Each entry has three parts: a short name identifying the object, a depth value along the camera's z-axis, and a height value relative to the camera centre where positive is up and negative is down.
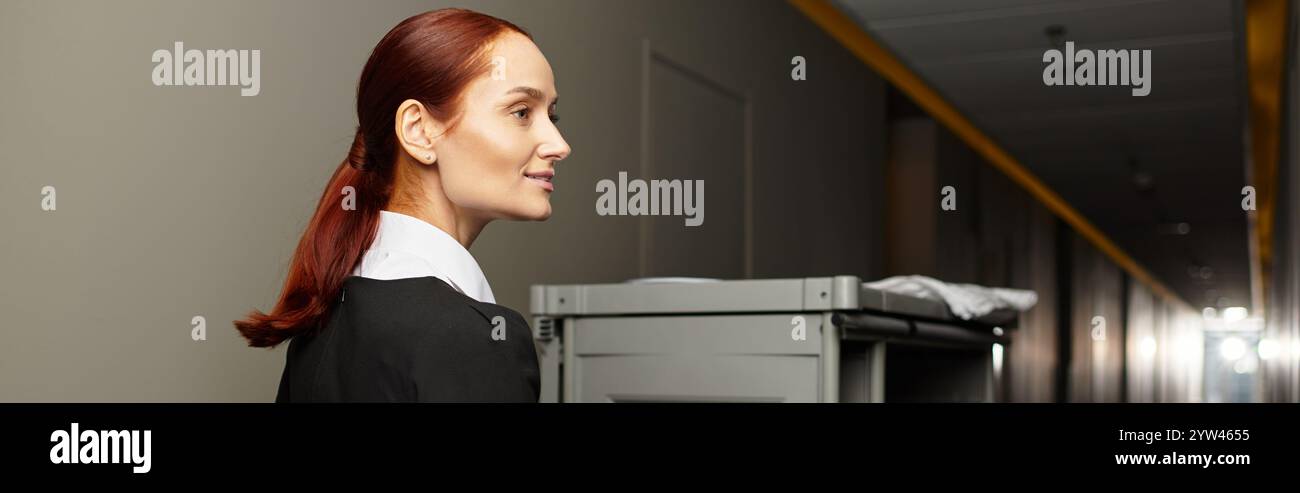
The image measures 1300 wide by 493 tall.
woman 1.11 +0.04
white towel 2.33 -0.11
